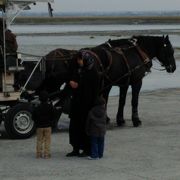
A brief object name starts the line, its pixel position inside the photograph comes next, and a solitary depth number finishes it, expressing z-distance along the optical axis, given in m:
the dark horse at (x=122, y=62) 12.69
